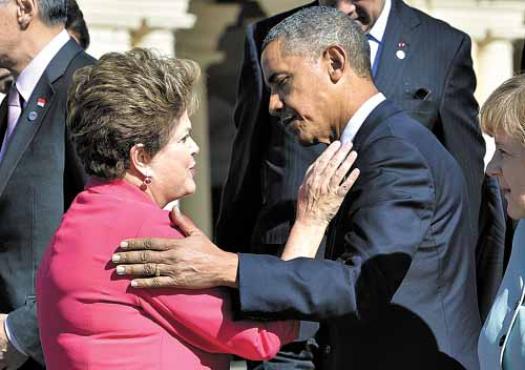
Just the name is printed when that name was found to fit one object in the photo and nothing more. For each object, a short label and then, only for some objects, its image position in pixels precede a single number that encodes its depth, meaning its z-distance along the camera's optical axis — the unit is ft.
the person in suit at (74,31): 29.90
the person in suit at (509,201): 20.56
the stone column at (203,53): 76.73
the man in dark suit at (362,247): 19.25
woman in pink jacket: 18.86
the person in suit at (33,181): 24.95
